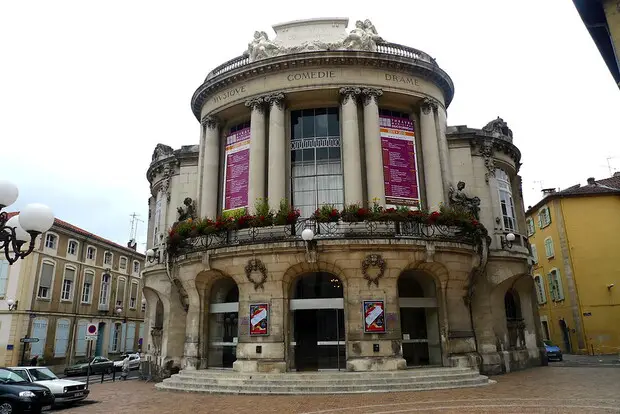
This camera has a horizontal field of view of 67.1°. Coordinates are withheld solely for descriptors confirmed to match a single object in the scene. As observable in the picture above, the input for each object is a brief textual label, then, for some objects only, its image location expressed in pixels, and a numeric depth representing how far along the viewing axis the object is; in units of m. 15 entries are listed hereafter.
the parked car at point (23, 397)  14.90
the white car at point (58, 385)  16.95
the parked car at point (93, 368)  35.12
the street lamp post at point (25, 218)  8.88
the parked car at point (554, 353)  32.41
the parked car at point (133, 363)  37.72
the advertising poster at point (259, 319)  19.89
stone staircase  17.12
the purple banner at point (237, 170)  24.55
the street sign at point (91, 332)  20.90
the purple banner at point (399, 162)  23.41
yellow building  38.19
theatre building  20.08
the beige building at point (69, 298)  37.31
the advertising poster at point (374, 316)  19.36
